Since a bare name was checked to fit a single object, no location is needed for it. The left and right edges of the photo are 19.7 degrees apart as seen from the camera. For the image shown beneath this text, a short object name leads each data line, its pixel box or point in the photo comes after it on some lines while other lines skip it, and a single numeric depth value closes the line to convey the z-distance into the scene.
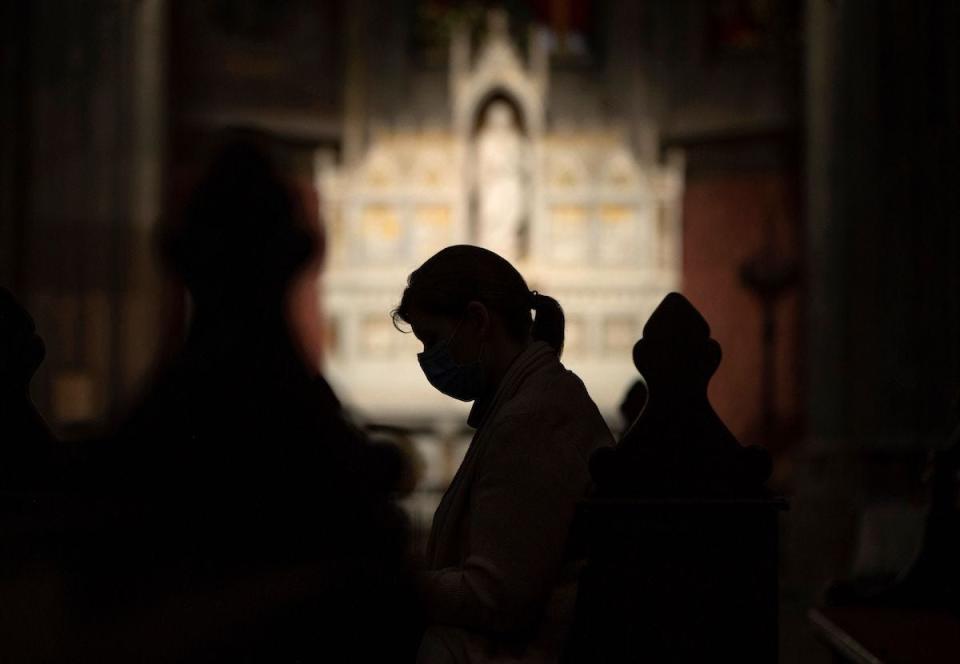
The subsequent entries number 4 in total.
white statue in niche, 14.00
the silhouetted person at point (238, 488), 3.36
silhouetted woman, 3.74
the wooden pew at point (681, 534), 3.87
